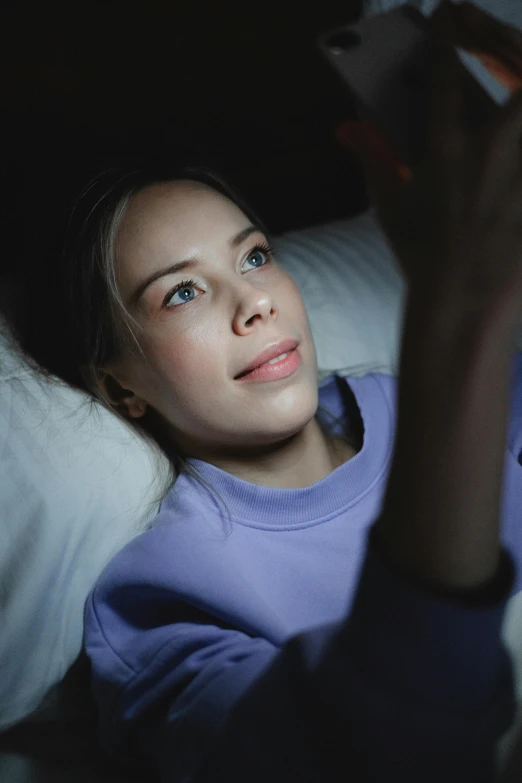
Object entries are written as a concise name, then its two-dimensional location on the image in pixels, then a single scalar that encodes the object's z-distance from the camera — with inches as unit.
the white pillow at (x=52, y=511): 33.6
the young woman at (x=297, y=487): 15.6
